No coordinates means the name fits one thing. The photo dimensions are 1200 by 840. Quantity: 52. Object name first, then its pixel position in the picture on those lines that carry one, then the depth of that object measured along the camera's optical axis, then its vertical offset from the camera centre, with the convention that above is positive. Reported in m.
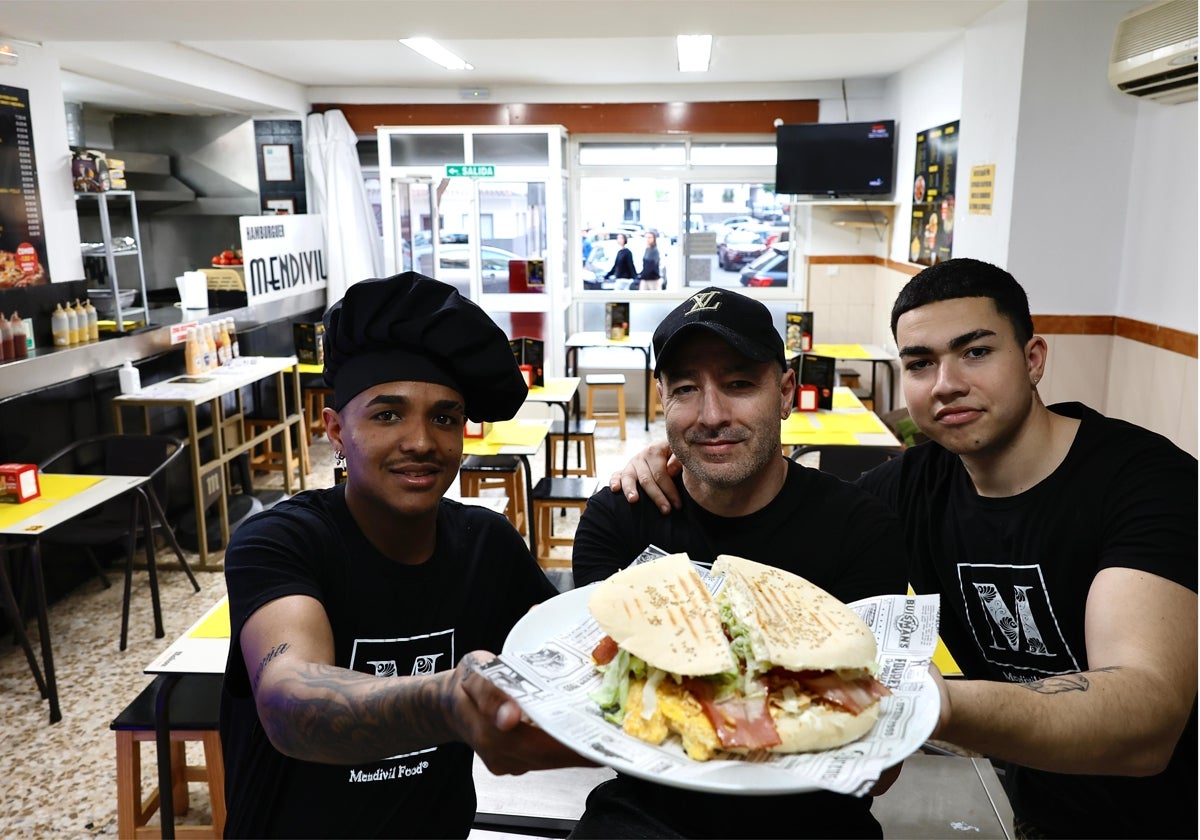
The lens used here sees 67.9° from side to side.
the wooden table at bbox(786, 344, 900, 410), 7.63 -1.00
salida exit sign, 8.58 +0.67
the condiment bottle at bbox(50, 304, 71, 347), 5.04 -0.47
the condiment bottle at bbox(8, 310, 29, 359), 4.59 -0.47
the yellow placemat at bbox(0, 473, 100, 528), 3.55 -1.05
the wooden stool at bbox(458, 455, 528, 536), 4.85 -1.26
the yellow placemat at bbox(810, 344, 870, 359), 7.71 -0.98
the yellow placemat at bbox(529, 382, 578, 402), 5.88 -1.01
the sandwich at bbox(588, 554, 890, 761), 1.03 -0.53
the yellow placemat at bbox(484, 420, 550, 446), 4.86 -1.07
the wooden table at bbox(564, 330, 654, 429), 8.36 -0.96
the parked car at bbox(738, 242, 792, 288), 9.59 -0.34
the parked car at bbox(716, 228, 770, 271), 9.54 -0.09
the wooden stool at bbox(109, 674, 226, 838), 2.44 -1.34
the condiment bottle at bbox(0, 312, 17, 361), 4.52 -0.48
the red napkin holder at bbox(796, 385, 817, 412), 5.44 -0.96
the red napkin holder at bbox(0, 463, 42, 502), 3.71 -0.98
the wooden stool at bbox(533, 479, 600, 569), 4.68 -1.34
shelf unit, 5.24 -0.05
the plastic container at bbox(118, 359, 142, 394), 5.26 -0.78
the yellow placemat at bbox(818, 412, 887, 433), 5.04 -1.06
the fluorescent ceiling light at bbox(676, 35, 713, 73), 6.17 +1.39
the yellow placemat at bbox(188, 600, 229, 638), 2.48 -1.07
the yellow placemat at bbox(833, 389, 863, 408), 5.76 -1.05
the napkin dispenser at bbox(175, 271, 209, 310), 6.69 -0.34
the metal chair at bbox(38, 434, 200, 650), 4.29 -1.26
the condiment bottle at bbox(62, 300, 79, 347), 5.09 -0.46
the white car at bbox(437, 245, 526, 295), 9.02 -0.25
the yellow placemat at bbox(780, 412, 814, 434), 4.95 -1.05
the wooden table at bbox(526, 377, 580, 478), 5.78 -1.02
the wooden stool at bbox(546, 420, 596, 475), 5.92 -1.30
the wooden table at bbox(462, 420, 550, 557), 4.71 -1.08
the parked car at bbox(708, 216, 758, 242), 9.48 +0.15
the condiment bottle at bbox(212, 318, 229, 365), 6.24 -0.67
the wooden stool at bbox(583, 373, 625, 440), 8.05 -1.30
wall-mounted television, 8.16 +0.72
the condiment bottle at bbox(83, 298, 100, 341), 5.26 -0.45
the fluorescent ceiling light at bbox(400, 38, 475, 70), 6.37 +1.43
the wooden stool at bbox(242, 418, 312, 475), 6.75 -1.67
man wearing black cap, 1.54 -0.46
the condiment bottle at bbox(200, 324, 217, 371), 6.07 -0.71
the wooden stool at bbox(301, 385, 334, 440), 7.64 -1.43
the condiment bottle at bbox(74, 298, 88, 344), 5.17 -0.44
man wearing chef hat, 1.41 -0.53
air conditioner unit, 3.32 +0.71
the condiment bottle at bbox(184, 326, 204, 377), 5.90 -0.73
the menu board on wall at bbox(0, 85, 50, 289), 4.86 +0.24
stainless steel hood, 8.60 +0.87
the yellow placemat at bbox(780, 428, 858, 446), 4.76 -1.07
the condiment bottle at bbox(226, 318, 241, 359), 6.45 -0.69
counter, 4.54 -0.62
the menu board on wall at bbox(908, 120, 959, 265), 6.48 +0.32
